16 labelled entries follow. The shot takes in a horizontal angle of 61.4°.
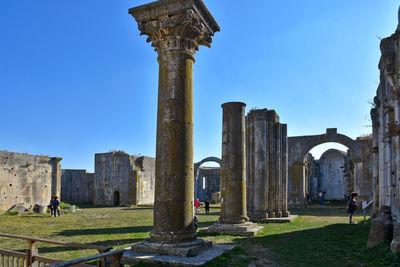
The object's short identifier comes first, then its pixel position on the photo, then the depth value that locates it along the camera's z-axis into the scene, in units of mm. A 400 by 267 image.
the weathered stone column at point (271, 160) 16828
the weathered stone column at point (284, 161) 18516
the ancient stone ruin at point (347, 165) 24219
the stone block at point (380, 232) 7832
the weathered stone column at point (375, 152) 12695
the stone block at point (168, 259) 6125
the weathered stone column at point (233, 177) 11396
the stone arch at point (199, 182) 36203
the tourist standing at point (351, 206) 14367
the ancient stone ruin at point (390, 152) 7664
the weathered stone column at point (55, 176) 26875
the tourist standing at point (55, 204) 20280
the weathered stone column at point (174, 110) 6840
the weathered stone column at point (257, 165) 16141
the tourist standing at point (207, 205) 21078
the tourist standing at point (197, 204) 20570
